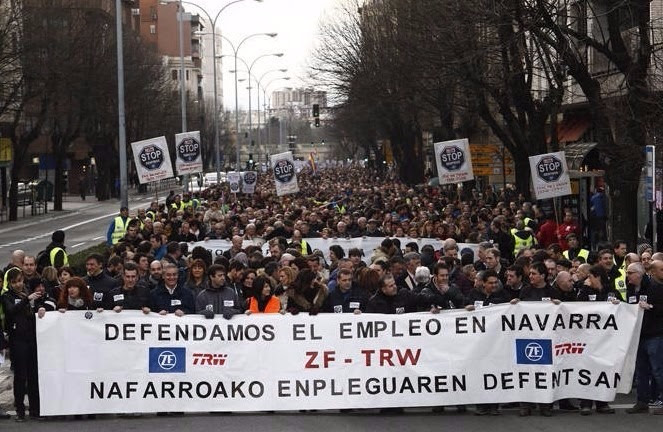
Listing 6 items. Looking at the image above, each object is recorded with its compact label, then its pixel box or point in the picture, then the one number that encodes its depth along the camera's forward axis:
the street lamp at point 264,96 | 108.43
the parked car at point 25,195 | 69.40
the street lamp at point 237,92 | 74.25
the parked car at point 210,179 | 89.20
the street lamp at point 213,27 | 62.97
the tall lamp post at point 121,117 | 40.53
